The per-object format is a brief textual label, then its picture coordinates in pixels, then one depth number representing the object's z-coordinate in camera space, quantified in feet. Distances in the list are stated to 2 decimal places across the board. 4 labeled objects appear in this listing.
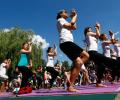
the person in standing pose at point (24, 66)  11.79
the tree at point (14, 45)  49.70
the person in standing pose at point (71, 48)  9.44
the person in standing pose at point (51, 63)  14.67
